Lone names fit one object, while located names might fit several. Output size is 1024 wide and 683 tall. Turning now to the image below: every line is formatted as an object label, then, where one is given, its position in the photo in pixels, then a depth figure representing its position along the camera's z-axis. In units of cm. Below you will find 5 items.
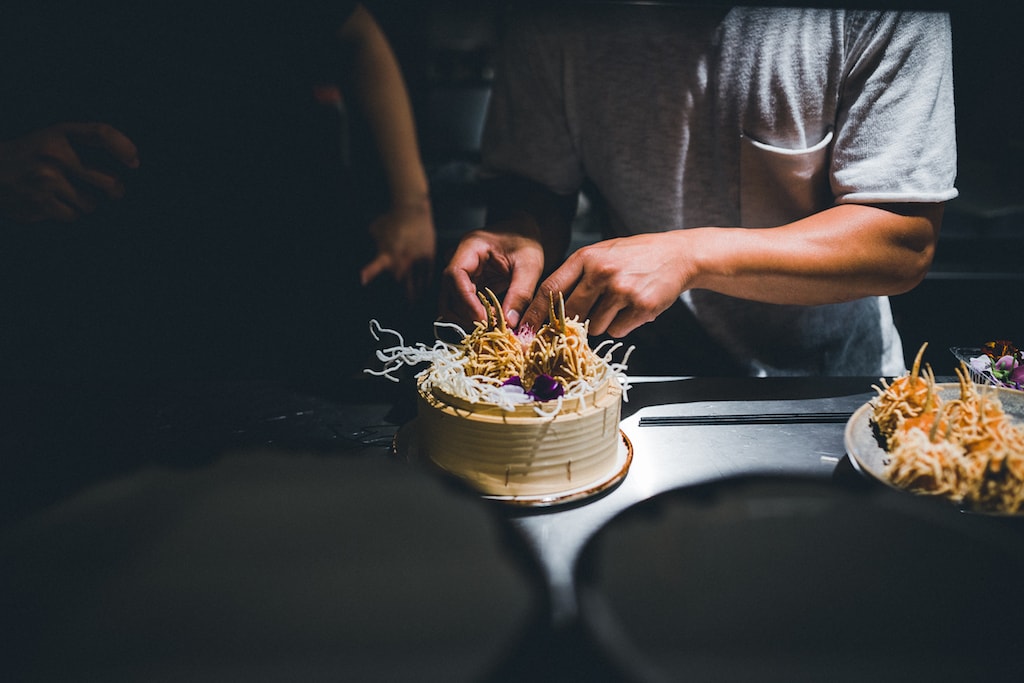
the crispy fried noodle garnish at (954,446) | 99
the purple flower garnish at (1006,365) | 145
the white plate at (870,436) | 108
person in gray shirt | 146
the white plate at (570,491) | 108
